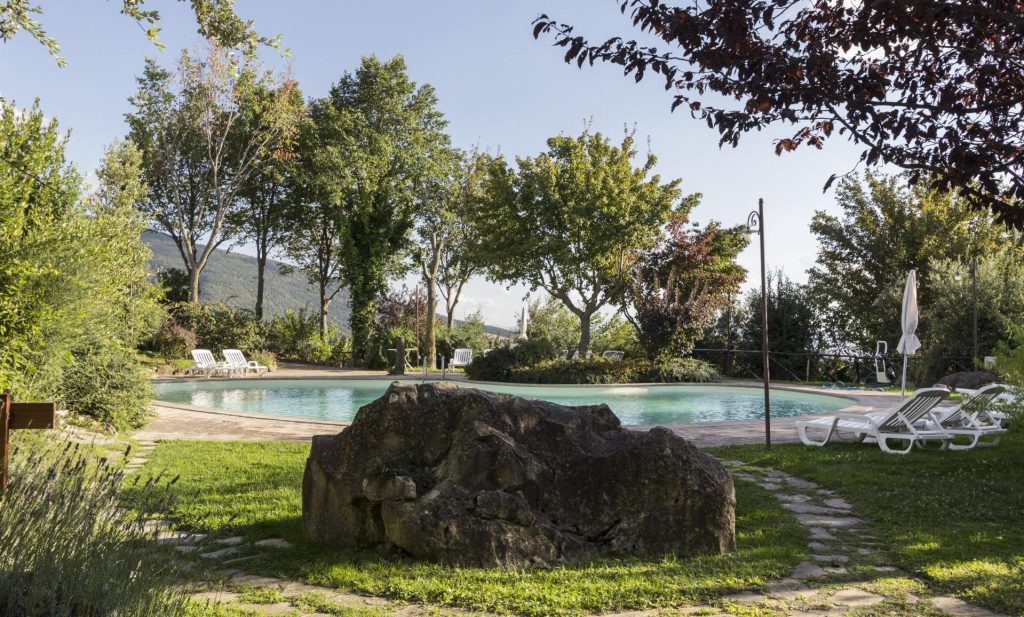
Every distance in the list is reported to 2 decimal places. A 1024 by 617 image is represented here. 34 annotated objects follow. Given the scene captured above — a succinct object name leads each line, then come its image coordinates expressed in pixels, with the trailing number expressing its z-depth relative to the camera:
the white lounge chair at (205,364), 18.70
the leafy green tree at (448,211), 26.44
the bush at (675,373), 18.78
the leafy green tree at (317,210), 25.66
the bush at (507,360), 19.34
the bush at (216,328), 22.20
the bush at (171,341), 20.48
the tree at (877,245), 22.27
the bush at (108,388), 8.16
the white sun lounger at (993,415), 8.53
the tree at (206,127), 24.11
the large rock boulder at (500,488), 4.00
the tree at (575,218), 21.58
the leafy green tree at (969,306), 16.58
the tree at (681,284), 19.62
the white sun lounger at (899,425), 7.72
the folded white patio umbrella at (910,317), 11.12
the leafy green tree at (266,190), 25.14
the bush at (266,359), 21.72
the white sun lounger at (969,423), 7.92
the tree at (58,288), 6.86
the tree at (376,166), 25.94
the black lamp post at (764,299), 8.16
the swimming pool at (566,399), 13.91
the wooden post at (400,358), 20.67
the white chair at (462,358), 22.33
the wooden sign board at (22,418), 3.38
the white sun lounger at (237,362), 19.48
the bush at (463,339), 24.56
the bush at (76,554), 2.27
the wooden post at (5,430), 3.32
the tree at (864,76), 3.89
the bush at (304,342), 24.88
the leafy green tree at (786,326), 20.53
